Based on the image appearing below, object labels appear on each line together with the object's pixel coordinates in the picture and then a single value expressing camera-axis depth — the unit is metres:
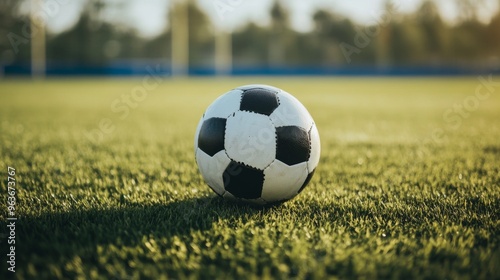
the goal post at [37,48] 30.21
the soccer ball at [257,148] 2.46
